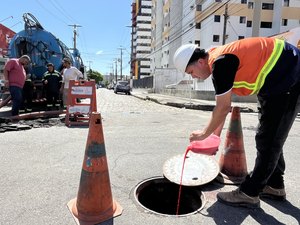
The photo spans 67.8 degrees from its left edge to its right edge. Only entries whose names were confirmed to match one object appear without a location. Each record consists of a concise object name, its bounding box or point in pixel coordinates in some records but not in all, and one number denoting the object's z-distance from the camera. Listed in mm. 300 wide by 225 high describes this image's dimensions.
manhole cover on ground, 2683
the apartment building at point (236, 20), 30039
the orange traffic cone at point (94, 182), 2068
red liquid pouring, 2546
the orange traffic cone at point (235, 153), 2854
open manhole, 2632
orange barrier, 6265
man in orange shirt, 1988
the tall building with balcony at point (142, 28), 78993
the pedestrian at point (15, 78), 6325
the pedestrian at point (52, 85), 7837
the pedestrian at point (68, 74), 7831
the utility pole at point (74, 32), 41536
